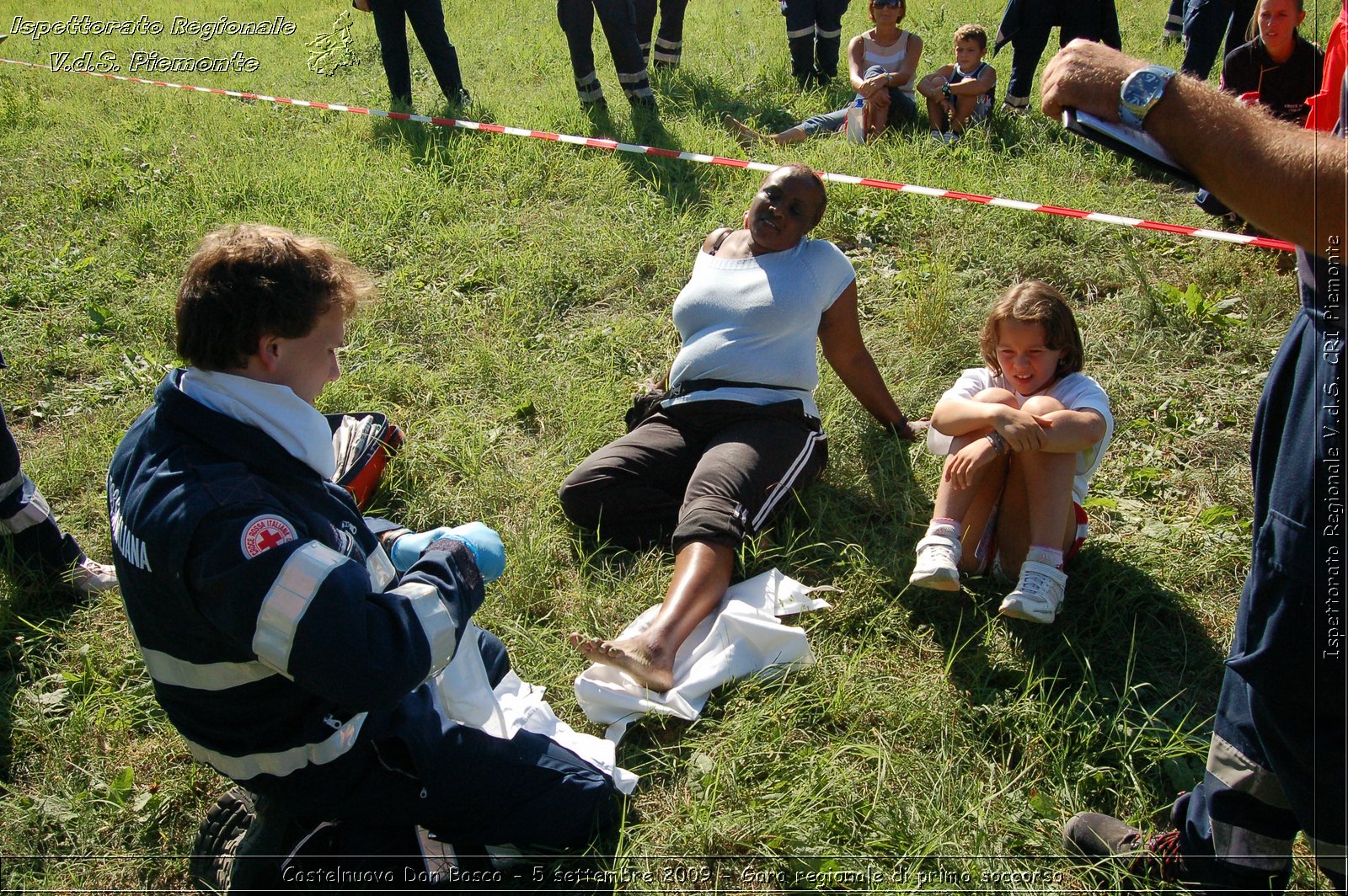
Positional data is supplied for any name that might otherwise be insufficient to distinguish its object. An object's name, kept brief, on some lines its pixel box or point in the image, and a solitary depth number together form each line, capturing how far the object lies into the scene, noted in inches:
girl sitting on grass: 111.7
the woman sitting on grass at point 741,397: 131.0
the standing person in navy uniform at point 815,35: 306.7
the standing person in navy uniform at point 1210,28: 255.4
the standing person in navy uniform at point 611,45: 281.3
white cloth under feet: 107.7
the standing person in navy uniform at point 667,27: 339.0
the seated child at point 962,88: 258.5
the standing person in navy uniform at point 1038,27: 273.4
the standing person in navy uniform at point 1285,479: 60.4
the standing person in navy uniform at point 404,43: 295.1
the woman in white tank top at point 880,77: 261.9
